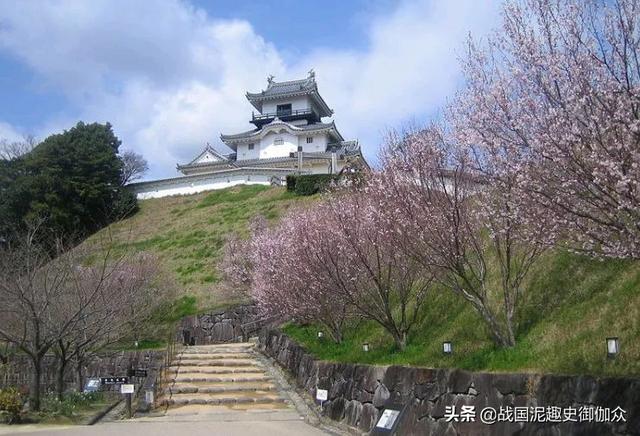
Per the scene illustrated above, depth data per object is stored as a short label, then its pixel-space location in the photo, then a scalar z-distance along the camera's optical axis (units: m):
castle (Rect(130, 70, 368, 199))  50.41
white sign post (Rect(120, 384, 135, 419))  13.62
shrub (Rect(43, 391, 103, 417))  13.49
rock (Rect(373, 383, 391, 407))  10.12
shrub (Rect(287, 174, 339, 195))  42.44
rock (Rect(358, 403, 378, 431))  10.44
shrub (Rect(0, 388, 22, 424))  12.60
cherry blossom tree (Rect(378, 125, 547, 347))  9.03
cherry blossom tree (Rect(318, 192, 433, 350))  11.84
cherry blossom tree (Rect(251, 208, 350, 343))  13.35
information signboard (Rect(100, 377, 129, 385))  14.09
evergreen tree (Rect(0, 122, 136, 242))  43.00
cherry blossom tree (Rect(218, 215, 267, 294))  28.24
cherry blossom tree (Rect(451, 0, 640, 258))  5.73
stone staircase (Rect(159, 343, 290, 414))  14.74
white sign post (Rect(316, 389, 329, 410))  12.26
